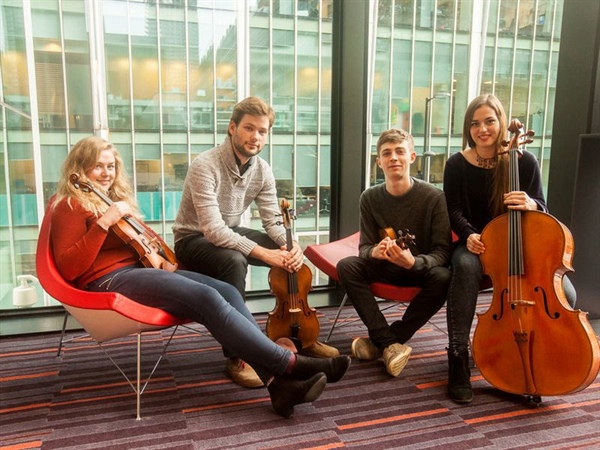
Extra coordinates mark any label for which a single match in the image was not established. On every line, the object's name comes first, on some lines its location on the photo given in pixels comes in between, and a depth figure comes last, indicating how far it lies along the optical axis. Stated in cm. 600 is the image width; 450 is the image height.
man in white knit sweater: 222
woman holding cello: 208
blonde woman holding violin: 186
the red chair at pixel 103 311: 179
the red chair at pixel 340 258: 234
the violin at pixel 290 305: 223
